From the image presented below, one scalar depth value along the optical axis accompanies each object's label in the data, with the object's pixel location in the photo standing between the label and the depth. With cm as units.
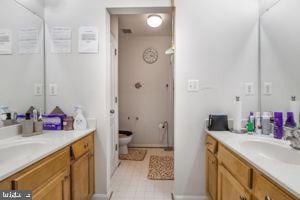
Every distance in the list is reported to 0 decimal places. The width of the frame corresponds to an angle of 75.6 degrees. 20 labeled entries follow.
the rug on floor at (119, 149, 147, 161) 350
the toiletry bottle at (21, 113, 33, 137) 160
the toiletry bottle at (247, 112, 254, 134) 179
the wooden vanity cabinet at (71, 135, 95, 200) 157
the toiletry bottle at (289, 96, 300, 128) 148
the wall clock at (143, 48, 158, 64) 422
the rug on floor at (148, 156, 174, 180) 272
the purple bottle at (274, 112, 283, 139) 154
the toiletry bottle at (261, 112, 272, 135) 172
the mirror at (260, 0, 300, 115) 154
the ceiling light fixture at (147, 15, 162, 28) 300
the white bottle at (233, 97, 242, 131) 182
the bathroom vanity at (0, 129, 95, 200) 96
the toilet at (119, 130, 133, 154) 361
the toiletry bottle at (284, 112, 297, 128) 148
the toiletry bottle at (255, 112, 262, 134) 177
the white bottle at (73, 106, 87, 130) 195
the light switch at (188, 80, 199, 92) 203
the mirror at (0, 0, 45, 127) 160
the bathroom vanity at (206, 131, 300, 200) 83
